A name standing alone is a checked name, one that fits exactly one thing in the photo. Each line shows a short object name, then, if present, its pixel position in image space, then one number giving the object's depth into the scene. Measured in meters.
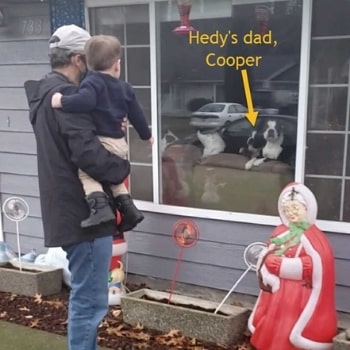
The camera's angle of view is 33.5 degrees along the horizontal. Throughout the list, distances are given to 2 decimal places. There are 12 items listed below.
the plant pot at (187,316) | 3.47
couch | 3.88
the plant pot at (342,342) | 3.03
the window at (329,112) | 3.50
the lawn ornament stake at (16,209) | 4.53
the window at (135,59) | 4.18
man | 2.40
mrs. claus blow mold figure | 3.09
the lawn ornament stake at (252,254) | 3.54
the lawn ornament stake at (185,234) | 3.84
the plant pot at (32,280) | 4.34
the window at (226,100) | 3.70
